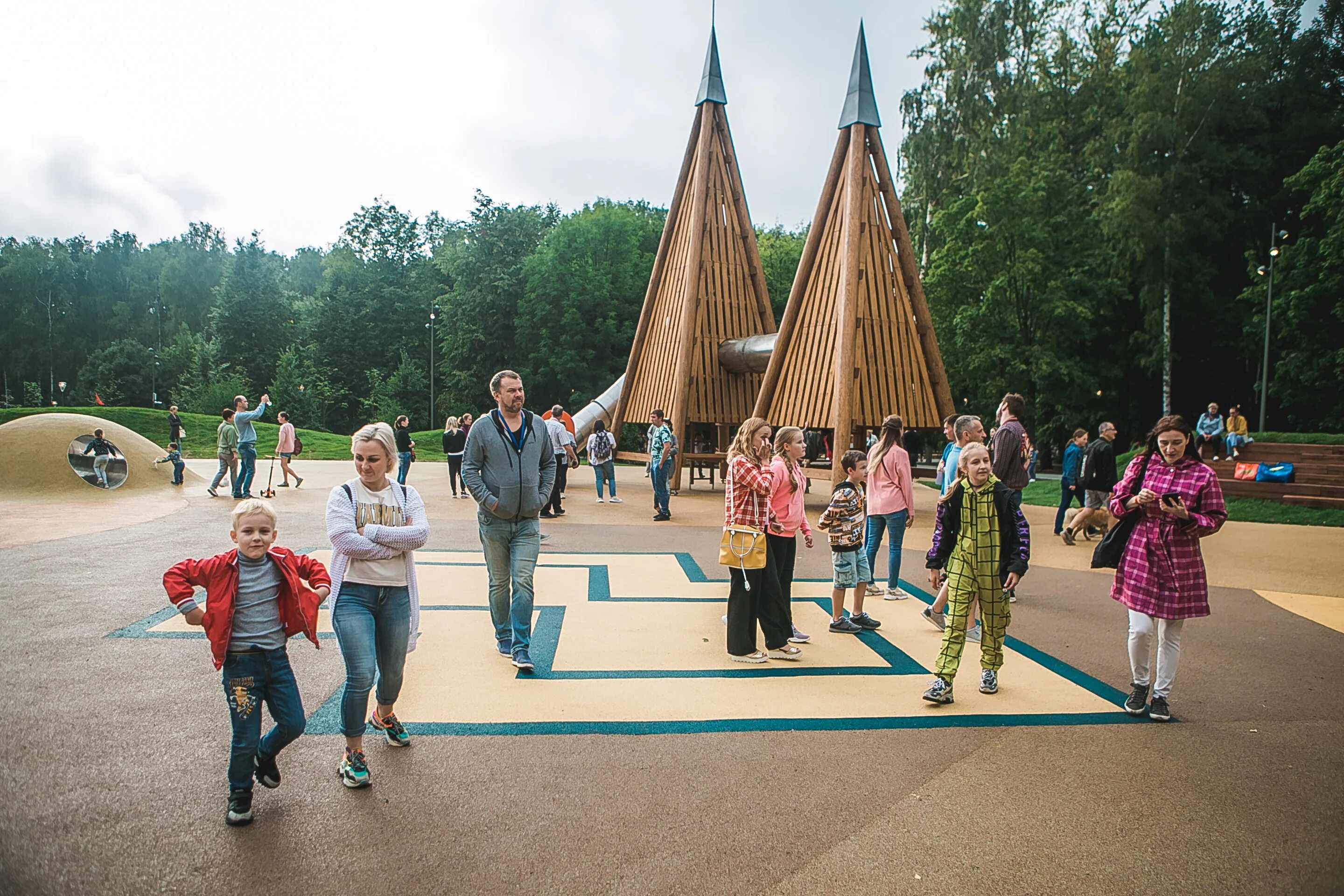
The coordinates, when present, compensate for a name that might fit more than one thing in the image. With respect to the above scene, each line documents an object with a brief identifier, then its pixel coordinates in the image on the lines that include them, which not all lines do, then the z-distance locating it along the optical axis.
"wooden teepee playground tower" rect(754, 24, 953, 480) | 14.35
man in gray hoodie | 5.29
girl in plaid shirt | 5.54
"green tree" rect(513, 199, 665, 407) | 39.00
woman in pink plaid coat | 4.54
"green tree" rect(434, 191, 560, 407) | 41.81
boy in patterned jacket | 6.45
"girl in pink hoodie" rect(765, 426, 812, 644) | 5.82
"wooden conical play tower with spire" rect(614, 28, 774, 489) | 18.20
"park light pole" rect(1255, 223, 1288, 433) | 23.80
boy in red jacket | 3.30
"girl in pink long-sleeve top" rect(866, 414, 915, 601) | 7.61
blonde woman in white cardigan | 3.65
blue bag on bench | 16.81
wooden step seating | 15.86
